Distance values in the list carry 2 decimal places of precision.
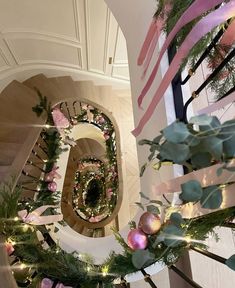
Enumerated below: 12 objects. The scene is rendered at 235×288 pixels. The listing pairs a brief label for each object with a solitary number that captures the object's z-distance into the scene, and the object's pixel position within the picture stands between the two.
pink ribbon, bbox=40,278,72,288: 1.38
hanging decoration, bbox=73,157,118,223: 6.06
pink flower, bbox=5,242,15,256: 1.50
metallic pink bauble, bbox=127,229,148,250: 1.06
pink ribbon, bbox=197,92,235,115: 0.73
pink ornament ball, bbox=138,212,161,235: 1.05
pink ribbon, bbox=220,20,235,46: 0.82
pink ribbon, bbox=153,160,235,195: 0.61
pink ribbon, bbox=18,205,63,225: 1.69
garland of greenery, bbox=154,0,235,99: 0.91
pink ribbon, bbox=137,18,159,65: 1.13
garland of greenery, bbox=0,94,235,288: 0.44
